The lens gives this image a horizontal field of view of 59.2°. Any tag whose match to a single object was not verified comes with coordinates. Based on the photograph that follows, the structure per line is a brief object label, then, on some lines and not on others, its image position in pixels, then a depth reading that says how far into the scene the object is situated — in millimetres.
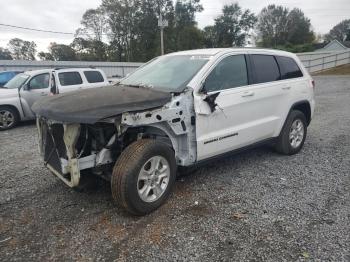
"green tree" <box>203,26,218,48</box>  58531
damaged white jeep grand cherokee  3254
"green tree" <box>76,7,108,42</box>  51031
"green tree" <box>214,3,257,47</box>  60094
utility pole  26488
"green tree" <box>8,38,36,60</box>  60747
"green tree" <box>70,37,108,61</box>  51156
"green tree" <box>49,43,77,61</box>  52594
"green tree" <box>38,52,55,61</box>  56250
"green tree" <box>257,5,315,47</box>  69500
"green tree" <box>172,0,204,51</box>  51812
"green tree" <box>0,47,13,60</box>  53838
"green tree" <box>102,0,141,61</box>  50625
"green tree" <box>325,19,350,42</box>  82338
